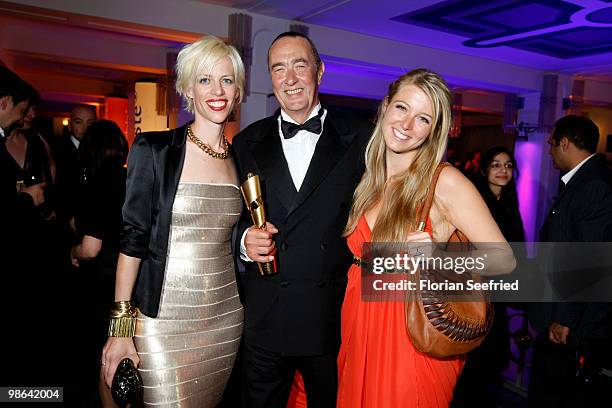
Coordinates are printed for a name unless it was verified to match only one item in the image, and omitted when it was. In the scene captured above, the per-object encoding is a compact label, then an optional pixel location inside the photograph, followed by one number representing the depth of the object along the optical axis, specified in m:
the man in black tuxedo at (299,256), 2.12
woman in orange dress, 1.87
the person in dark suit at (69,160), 4.64
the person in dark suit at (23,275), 2.88
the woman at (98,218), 3.16
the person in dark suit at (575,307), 3.12
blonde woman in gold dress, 1.88
